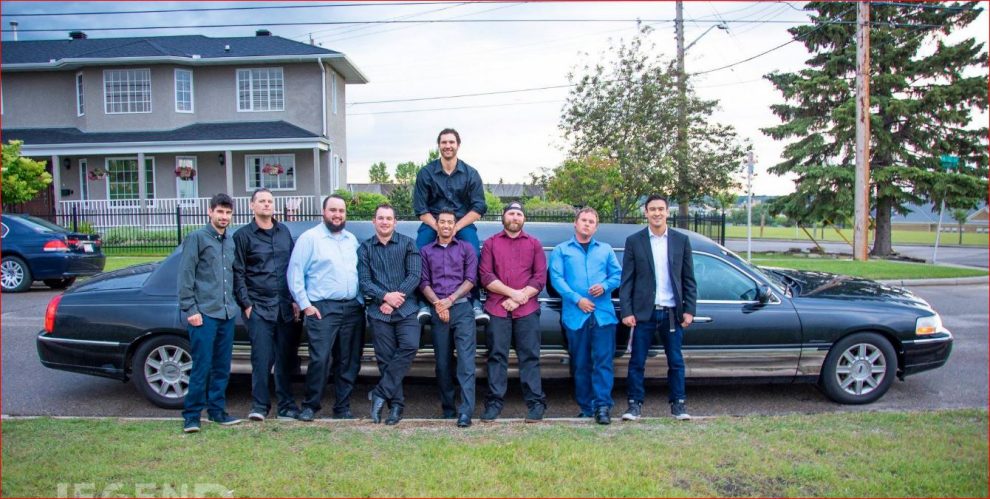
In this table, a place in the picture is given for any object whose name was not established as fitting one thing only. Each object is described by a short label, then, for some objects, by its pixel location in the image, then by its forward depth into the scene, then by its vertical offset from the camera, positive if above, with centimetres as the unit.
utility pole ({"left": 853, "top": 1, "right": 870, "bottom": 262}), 1848 +198
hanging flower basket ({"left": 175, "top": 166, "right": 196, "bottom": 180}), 2464 +161
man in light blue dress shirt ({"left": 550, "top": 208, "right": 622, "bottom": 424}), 547 -77
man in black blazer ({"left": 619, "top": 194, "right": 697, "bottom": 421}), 548 -71
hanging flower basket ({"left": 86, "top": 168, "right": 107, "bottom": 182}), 2505 +158
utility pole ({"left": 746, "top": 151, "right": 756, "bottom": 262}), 1562 +97
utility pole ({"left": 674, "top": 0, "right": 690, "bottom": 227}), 2306 +292
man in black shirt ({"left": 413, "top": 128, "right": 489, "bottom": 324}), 586 +16
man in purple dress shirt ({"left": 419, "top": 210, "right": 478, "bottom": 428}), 550 -64
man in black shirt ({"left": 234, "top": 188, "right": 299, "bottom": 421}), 540 -67
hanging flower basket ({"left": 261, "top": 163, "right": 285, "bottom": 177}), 2547 +175
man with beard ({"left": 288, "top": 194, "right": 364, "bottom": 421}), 544 -62
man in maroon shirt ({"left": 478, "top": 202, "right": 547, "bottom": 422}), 551 -78
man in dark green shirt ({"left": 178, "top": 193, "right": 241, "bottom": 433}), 504 -70
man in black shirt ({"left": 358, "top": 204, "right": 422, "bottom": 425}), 548 -74
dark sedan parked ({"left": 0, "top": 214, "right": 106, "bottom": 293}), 1281 -70
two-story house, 2452 +384
